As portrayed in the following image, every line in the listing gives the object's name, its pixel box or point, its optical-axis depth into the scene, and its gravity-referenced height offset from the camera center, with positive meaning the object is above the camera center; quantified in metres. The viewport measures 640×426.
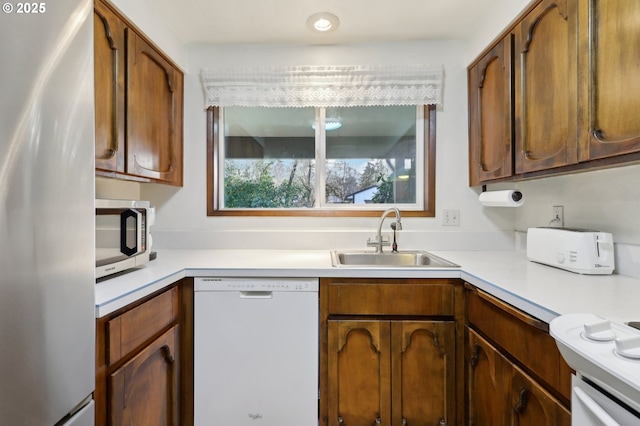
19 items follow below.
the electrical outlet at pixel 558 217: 1.58 -0.02
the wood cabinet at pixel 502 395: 0.87 -0.62
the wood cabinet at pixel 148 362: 0.95 -0.55
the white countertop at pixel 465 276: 0.91 -0.26
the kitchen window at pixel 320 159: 2.09 +0.38
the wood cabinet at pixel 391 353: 1.40 -0.65
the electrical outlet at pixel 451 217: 2.03 -0.02
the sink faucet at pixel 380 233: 1.85 -0.12
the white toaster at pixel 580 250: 1.23 -0.16
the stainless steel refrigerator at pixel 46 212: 0.55 +0.01
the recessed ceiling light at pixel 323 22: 1.71 +1.12
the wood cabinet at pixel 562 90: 0.97 +0.49
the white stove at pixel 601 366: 0.55 -0.29
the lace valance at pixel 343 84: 1.95 +0.85
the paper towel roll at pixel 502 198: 1.63 +0.09
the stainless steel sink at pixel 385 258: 1.87 -0.27
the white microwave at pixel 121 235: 1.16 -0.09
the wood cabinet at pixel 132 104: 1.28 +0.56
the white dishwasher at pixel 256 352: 1.42 -0.65
